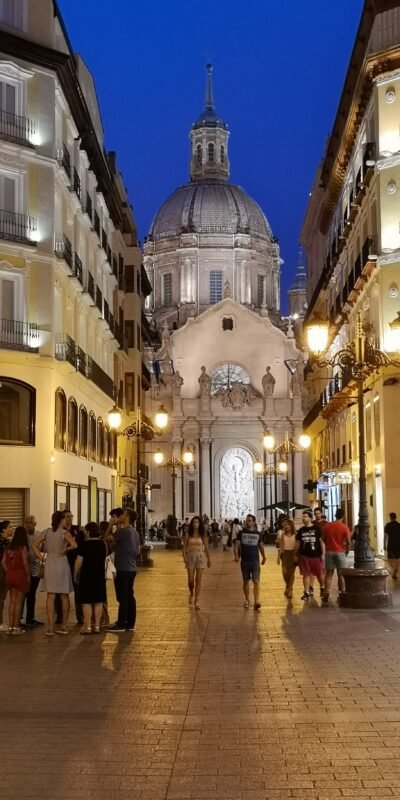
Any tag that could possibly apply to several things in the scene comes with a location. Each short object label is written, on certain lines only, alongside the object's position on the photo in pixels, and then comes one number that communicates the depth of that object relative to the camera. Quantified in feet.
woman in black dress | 49.47
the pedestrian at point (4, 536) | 51.16
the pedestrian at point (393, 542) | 78.43
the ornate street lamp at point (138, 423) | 97.26
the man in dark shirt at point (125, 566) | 51.13
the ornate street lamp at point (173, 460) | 166.11
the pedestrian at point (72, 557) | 53.42
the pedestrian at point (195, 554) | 61.46
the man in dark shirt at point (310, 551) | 65.31
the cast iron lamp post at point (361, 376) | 59.36
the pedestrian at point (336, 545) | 66.08
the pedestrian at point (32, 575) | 52.49
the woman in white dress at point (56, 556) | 49.96
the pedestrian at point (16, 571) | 49.44
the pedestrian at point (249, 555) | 62.28
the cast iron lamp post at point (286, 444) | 152.60
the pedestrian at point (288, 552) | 67.44
